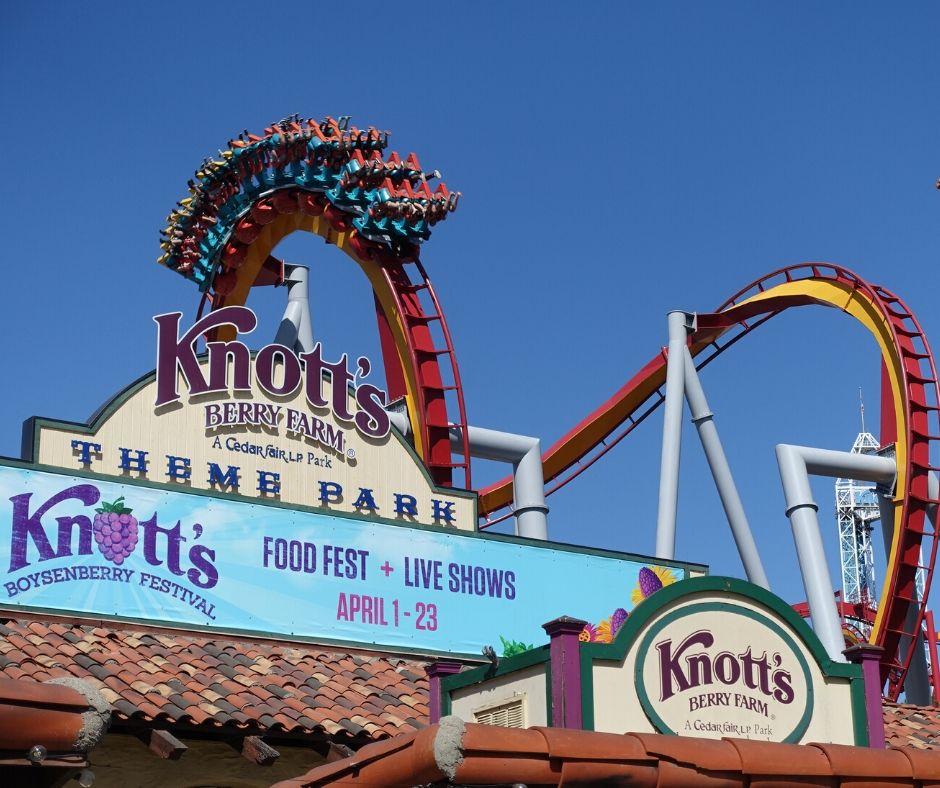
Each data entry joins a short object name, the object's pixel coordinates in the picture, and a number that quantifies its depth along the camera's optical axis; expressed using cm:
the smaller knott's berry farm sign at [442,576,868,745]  1098
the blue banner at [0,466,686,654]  1447
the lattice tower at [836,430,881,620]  7938
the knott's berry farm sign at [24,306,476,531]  1535
